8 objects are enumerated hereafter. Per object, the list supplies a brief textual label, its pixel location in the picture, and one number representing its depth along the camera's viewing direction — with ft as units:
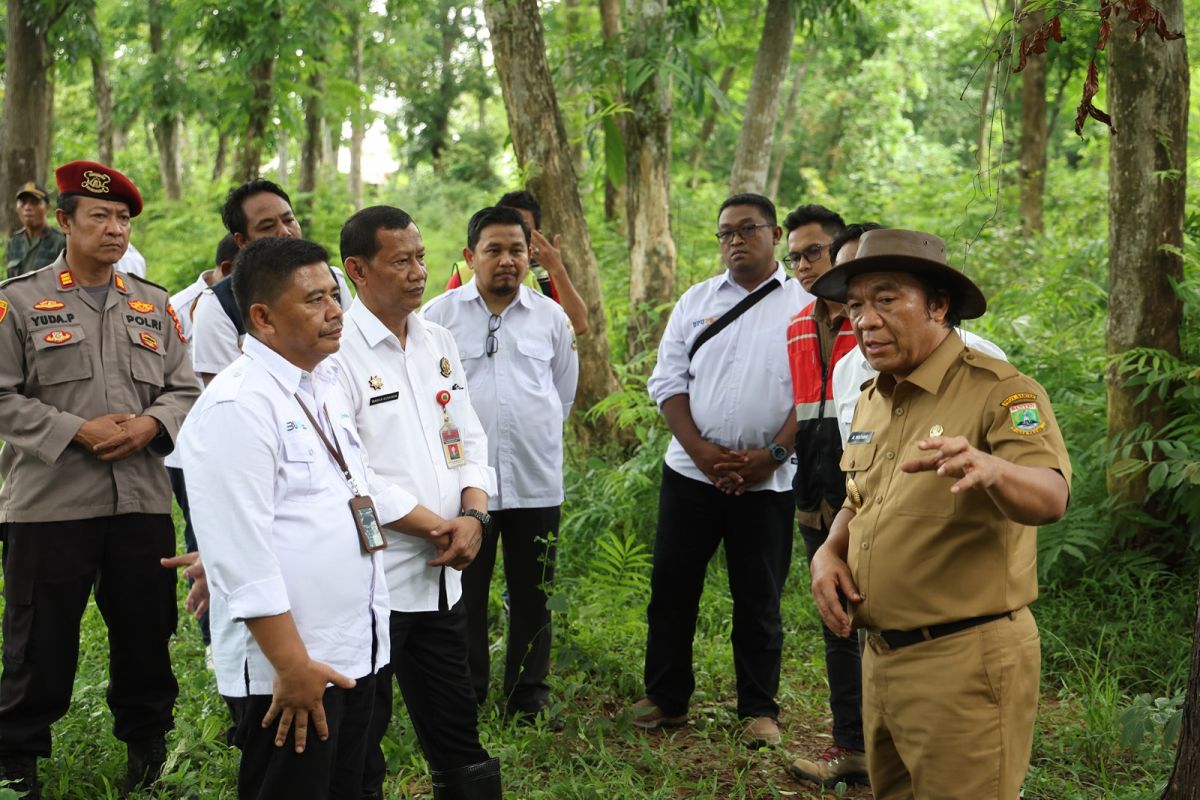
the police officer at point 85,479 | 12.75
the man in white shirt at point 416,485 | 11.73
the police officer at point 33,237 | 27.37
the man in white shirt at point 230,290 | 14.98
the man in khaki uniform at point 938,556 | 8.61
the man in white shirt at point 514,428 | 16.46
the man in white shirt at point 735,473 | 15.78
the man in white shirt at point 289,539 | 8.60
